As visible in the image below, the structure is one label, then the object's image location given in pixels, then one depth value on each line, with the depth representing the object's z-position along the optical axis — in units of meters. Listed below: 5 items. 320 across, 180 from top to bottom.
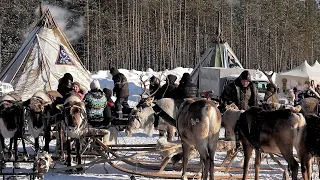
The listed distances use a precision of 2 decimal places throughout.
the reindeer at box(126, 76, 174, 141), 9.62
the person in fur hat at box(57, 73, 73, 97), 10.31
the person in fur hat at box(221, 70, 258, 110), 9.32
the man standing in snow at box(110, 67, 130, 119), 13.00
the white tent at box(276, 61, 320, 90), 27.25
